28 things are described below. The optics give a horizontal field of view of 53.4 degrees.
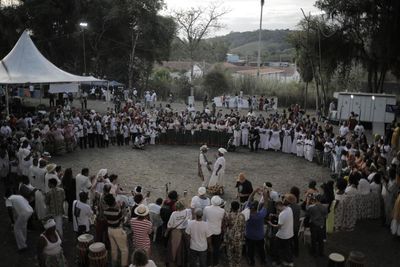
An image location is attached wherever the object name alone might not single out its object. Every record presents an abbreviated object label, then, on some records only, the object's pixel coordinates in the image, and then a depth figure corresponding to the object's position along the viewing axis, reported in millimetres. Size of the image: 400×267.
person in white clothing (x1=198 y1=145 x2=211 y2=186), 13430
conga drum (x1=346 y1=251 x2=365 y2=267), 6969
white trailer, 27250
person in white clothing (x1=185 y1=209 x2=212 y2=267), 7500
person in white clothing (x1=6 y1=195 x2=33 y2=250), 8523
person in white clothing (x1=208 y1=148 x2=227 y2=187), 12883
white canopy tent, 19266
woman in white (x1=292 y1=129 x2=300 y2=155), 19044
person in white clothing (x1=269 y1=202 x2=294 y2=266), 8219
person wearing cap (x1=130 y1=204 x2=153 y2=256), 7484
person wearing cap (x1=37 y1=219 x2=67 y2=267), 6836
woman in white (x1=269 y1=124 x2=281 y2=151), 19672
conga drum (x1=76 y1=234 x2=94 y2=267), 7598
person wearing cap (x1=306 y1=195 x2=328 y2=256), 8734
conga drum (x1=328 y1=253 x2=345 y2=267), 7159
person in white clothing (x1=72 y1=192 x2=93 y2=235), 8452
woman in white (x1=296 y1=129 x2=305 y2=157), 18656
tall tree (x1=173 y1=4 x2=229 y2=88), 50875
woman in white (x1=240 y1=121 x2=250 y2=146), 20281
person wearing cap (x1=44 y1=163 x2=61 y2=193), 9938
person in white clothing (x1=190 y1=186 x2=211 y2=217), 8641
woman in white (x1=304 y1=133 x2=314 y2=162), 17938
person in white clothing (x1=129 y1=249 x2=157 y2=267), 5447
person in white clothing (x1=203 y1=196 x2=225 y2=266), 7977
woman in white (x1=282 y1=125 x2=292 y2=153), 19453
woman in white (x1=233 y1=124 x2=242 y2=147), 20116
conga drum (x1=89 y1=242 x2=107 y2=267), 7185
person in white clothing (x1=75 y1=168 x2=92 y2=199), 9938
